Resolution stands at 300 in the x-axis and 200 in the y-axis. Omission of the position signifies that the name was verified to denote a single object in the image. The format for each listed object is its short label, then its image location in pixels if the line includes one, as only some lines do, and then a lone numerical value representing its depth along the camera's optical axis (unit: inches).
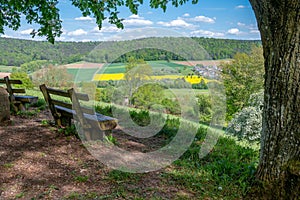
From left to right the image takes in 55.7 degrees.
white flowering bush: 370.0
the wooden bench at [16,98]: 304.3
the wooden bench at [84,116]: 195.8
